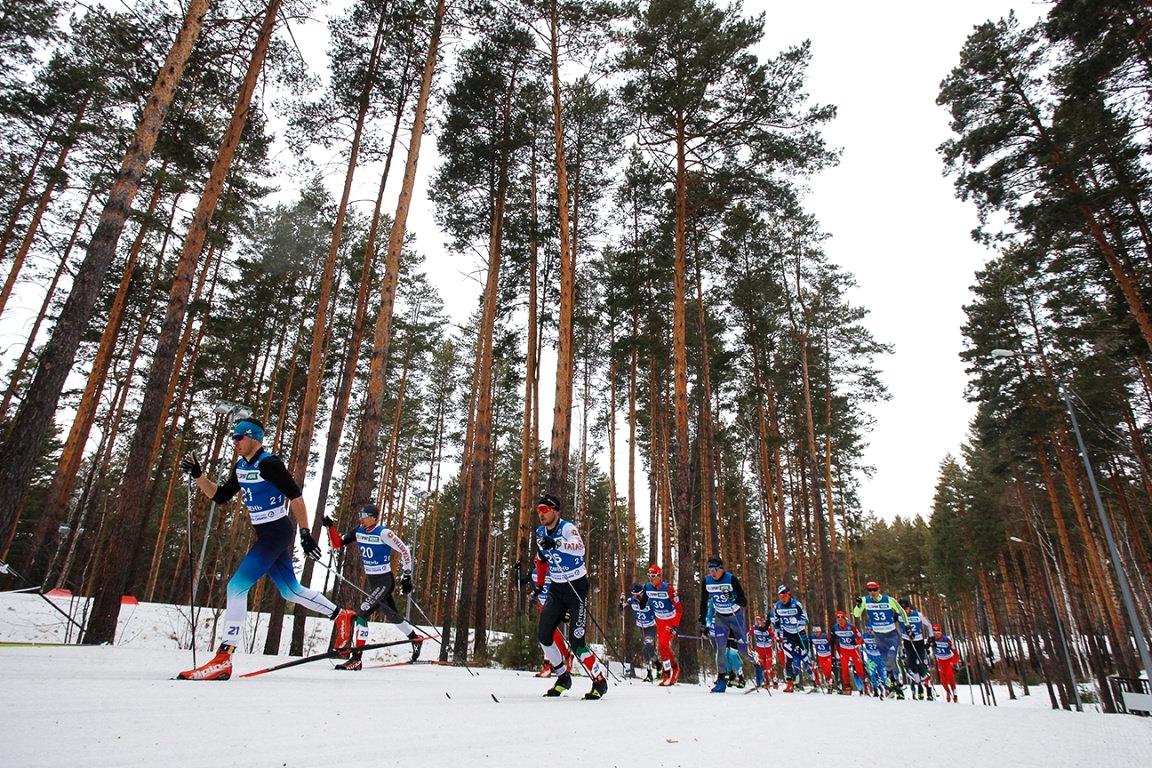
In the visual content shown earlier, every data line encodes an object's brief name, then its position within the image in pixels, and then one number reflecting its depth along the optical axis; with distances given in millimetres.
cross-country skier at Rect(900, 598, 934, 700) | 14000
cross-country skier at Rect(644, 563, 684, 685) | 9922
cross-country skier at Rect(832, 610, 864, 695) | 14711
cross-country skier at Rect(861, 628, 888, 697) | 13500
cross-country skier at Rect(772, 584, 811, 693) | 12586
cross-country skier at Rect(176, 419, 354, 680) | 4746
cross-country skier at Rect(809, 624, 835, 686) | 15852
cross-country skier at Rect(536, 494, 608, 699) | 5578
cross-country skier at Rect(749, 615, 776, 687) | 11539
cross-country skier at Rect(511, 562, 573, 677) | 5887
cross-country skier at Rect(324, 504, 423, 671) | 7527
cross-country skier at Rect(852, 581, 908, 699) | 12812
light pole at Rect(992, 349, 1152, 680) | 11883
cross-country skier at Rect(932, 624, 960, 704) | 16562
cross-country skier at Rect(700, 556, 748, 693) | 9953
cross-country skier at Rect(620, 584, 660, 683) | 13352
